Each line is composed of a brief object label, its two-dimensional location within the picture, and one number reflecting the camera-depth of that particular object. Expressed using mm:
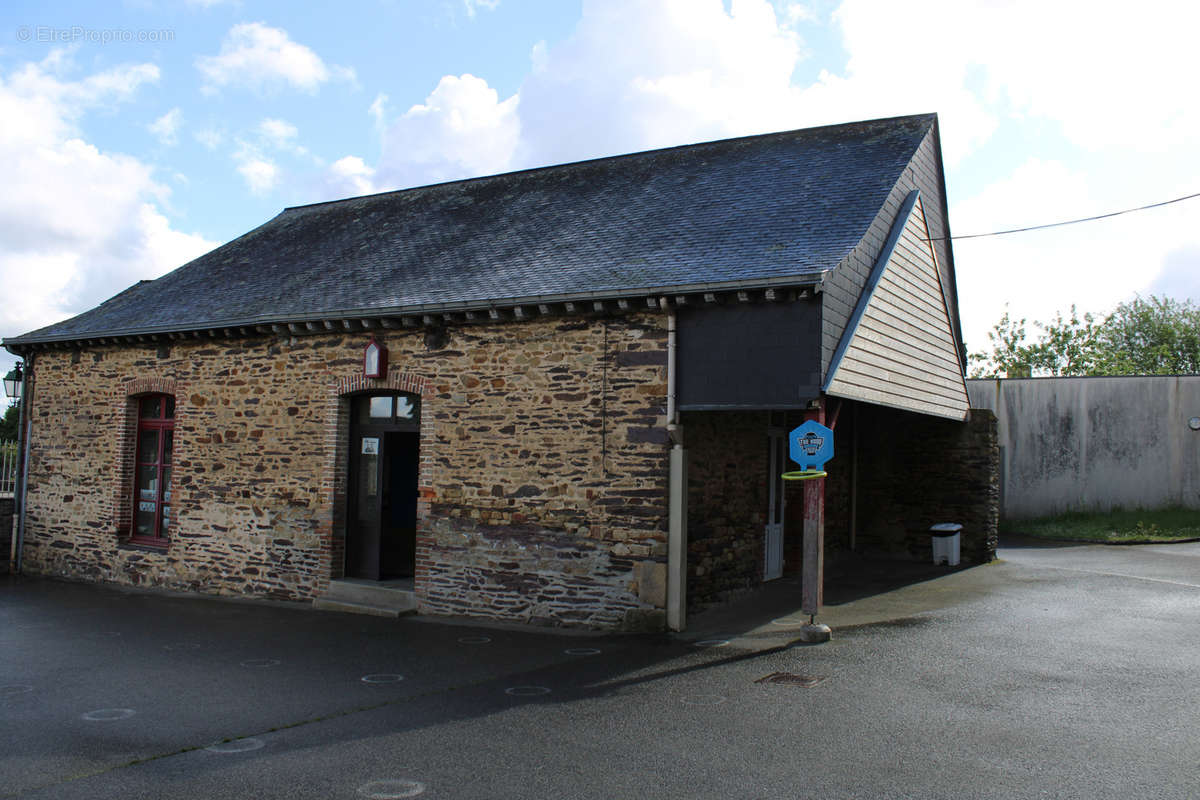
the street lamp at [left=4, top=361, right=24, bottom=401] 15180
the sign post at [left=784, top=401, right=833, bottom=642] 8398
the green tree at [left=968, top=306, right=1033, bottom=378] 43219
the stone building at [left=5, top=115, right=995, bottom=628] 9125
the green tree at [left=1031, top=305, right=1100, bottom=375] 41781
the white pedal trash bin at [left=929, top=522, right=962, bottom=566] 14219
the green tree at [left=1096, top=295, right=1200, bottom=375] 39219
